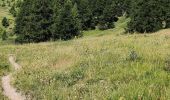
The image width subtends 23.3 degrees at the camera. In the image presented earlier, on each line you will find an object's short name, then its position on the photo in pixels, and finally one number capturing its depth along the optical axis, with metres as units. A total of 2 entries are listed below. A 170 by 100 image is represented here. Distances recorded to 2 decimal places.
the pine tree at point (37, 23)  73.44
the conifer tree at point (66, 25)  72.38
